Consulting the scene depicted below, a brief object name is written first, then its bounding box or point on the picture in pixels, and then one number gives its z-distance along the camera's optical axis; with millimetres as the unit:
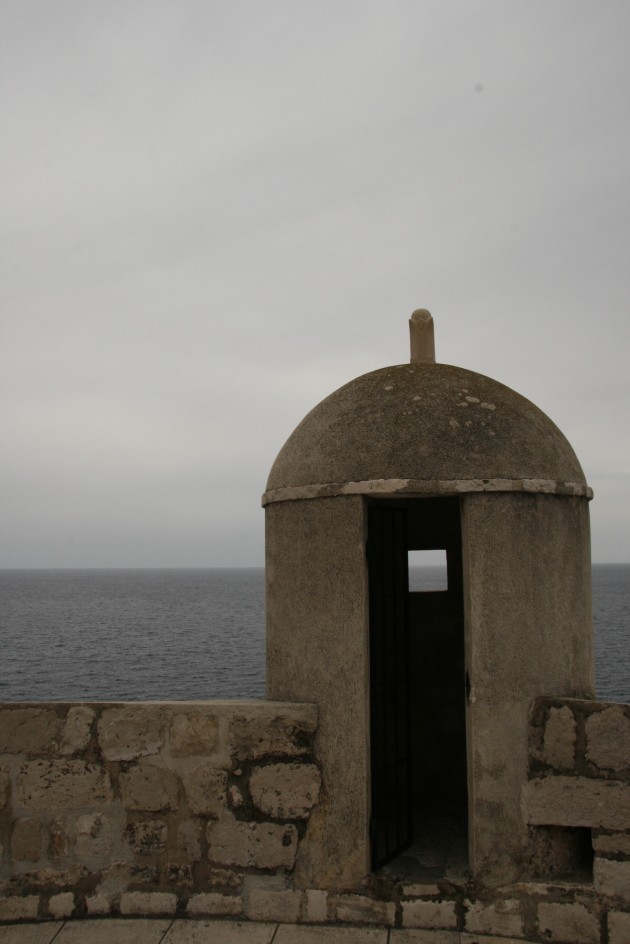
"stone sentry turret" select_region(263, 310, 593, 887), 3455
